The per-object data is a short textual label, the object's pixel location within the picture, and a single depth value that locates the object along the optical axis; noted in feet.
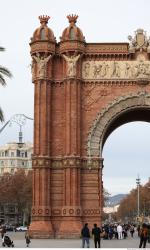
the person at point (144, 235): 95.50
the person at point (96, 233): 96.43
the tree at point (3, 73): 100.58
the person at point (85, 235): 97.82
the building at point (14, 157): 457.68
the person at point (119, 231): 135.13
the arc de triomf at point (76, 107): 129.80
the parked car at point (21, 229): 241.96
